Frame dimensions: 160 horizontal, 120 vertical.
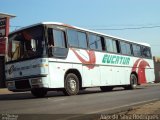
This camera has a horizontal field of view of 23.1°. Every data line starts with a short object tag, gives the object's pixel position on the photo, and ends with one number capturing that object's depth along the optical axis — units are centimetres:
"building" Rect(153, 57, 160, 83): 6073
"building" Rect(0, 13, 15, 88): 3300
